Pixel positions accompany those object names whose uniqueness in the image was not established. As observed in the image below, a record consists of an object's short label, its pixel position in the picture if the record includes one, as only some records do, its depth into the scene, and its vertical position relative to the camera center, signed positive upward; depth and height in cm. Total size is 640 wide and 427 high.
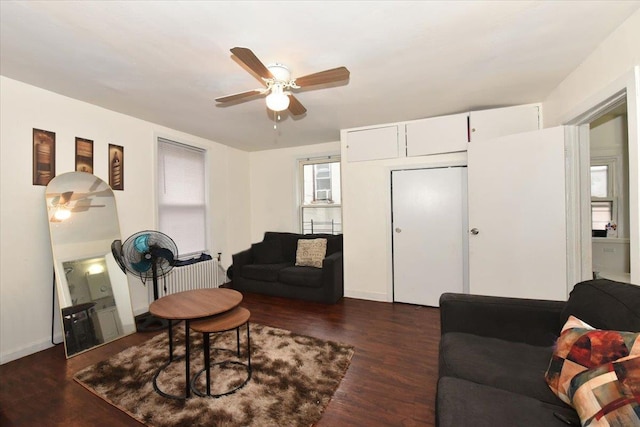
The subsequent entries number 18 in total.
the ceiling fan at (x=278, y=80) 157 +88
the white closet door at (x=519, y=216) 234 -5
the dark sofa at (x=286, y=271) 347 -81
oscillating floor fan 260 -41
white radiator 327 -86
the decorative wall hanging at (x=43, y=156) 234 +56
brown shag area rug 157 -120
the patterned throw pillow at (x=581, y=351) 98 -57
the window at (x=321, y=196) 439 +29
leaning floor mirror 236 -46
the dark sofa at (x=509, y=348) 102 -77
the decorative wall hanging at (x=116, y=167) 289 +55
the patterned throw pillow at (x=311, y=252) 387 -59
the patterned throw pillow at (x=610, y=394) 83 -63
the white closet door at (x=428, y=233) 319 -27
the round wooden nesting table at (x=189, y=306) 172 -65
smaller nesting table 173 -77
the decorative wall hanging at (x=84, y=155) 263 +63
